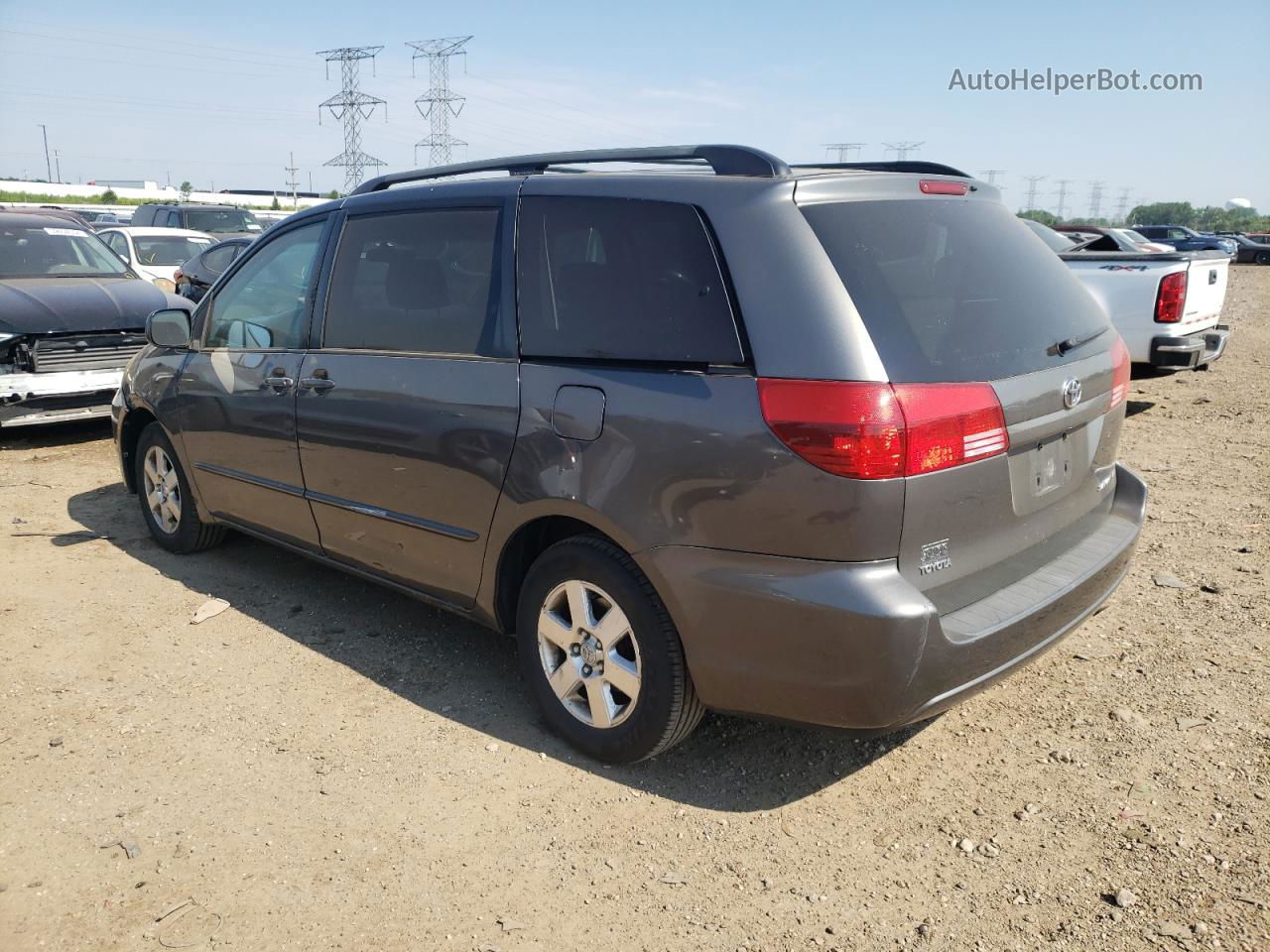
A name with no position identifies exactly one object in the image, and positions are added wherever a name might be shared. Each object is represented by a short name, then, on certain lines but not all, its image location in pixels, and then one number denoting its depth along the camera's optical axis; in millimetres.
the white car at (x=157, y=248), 13930
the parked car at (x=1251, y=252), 43312
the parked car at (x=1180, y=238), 37531
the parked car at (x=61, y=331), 7543
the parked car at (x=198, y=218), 19328
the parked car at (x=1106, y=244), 11297
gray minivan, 2625
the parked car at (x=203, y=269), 12209
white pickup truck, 8680
